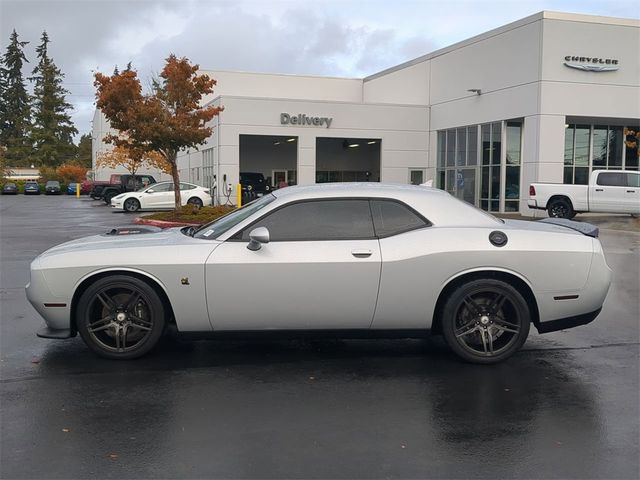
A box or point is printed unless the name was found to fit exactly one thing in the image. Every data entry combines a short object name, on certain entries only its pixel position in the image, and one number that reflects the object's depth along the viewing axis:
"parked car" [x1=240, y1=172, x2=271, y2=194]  38.59
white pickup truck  22.64
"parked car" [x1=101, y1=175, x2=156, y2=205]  40.22
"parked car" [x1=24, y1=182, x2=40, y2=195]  62.44
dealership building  25.91
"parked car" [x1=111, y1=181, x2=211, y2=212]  29.44
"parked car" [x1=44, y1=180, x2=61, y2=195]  63.81
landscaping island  20.11
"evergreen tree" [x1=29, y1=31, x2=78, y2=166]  87.06
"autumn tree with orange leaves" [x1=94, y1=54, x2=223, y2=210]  22.59
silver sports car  5.35
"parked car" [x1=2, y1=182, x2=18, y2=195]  60.59
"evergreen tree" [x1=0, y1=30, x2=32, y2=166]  97.44
